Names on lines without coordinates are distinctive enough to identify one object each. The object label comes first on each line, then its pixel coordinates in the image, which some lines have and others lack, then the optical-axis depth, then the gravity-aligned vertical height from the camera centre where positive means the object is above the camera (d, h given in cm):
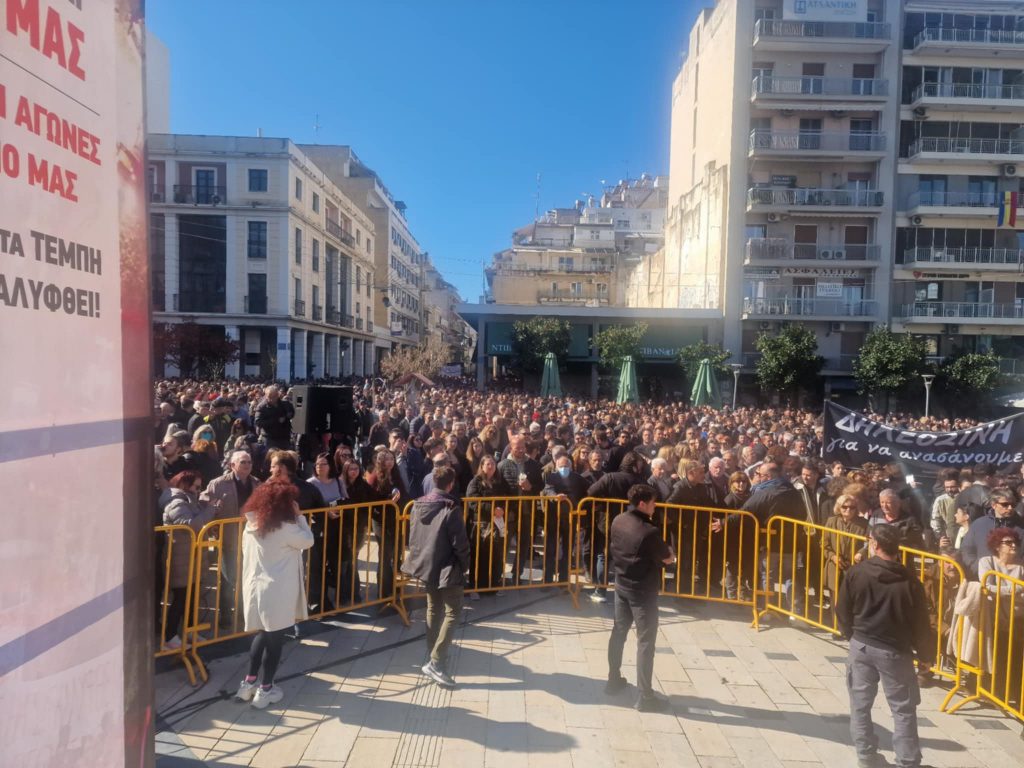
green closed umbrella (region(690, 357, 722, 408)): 2192 -81
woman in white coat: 468 -149
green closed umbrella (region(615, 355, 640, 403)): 2252 -75
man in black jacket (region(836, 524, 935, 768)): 409 -161
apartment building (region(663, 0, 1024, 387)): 3409 +992
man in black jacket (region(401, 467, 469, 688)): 515 -151
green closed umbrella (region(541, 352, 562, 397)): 2500 -69
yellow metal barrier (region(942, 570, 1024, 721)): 477 -192
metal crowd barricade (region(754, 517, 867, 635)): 638 -197
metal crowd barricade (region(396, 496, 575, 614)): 725 -192
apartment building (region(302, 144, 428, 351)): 6091 +1157
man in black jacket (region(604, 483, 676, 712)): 496 -159
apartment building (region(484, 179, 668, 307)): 6109 +866
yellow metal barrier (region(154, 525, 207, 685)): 524 -187
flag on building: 3294 +773
